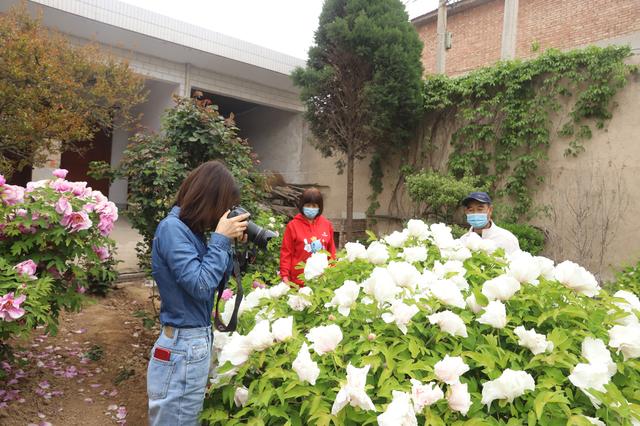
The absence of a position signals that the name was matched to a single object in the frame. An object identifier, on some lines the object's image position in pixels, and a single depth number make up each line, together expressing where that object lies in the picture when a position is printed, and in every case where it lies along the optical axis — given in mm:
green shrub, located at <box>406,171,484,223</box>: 7633
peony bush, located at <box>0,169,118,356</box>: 2303
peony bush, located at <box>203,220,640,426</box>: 1186
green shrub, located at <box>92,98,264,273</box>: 3438
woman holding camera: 1605
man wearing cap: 3238
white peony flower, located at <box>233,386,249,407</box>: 1398
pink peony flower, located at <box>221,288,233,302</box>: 2395
